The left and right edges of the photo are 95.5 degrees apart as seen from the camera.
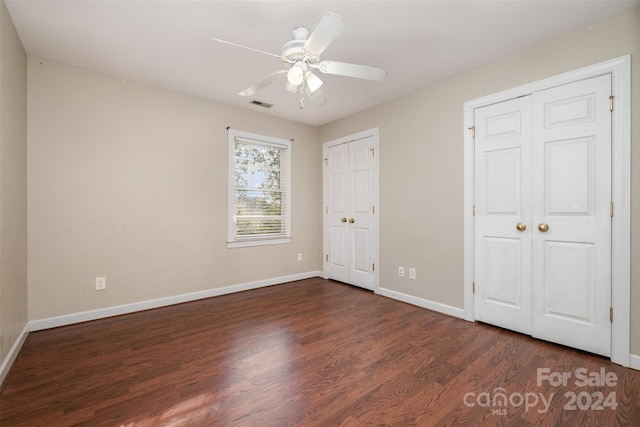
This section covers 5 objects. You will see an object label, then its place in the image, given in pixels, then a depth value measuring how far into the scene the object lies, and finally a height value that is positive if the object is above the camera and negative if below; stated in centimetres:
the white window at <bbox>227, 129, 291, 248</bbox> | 403 +31
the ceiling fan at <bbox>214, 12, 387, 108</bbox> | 195 +101
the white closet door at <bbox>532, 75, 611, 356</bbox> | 221 -2
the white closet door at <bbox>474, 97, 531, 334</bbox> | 262 -2
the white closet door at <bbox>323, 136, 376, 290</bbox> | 410 -1
